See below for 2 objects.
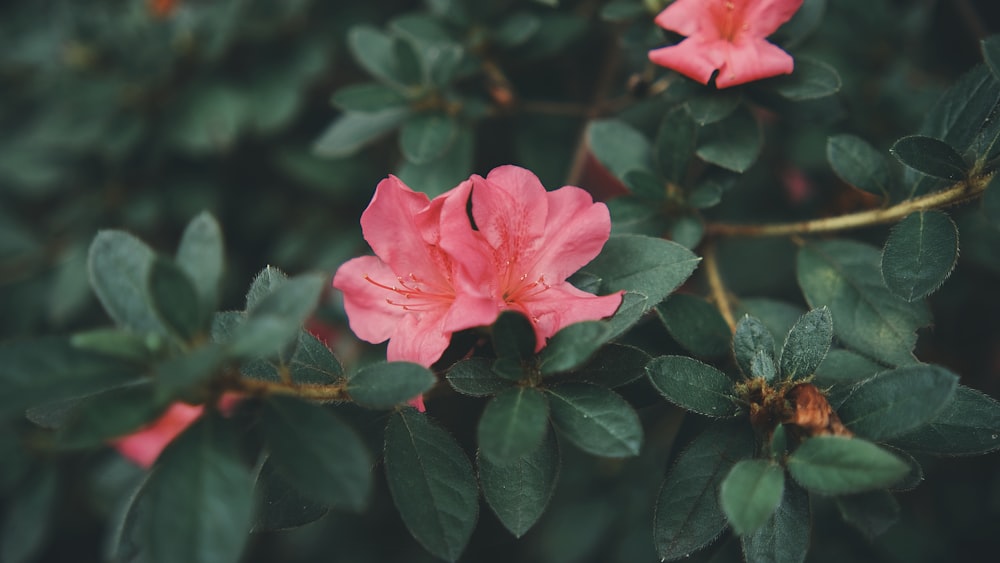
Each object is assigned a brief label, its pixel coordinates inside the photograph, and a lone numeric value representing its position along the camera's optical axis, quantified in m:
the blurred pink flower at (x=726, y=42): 0.37
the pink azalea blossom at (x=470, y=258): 0.35
